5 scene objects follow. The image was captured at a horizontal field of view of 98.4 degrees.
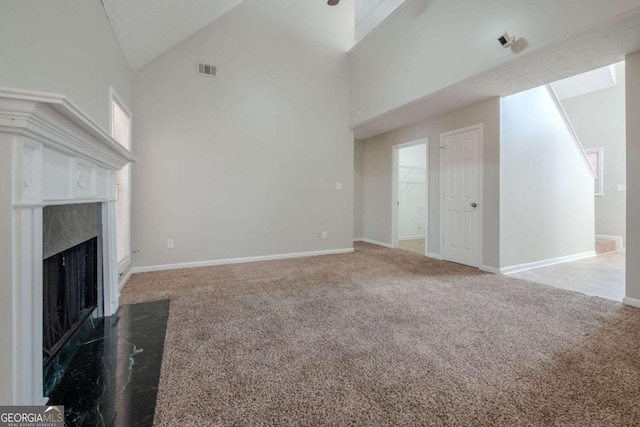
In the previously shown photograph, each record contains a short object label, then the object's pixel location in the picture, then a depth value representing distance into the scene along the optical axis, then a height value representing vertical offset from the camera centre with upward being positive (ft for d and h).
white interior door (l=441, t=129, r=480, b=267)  12.63 +0.79
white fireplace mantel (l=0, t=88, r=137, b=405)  3.23 +0.10
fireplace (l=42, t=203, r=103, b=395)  4.58 -1.47
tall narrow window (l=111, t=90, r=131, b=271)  9.91 +0.93
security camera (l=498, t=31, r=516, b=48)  8.30 +5.25
